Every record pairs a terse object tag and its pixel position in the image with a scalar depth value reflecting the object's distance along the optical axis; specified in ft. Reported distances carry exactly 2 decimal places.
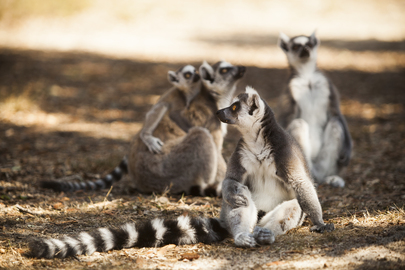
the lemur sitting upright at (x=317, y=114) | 41.06
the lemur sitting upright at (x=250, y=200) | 23.54
